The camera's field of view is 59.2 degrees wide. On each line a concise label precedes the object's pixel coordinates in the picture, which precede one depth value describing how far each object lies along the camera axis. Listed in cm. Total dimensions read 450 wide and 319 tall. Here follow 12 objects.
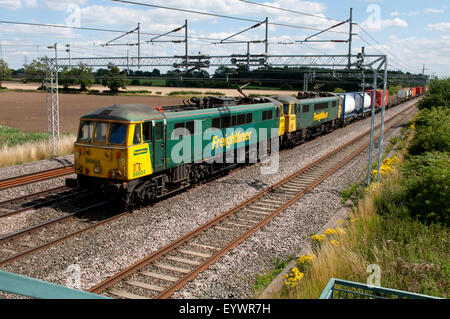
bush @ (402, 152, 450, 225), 1009
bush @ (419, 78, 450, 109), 3191
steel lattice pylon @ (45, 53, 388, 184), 2091
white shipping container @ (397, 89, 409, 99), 6350
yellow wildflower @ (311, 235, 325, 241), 962
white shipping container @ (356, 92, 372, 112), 3947
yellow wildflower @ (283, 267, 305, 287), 741
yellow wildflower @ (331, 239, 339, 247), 889
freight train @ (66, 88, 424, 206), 1200
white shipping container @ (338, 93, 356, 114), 3486
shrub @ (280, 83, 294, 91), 8719
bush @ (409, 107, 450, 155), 1767
